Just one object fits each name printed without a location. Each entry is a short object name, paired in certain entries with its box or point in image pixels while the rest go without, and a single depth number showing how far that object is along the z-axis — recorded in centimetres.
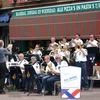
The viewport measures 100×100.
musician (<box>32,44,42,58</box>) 1717
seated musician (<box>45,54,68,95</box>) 1334
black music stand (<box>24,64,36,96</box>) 1393
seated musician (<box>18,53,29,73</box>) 1534
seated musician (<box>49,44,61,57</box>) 1622
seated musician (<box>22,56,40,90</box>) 1397
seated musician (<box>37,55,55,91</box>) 1349
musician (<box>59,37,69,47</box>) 1717
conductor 1398
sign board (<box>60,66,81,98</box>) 1181
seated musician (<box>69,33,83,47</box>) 1666
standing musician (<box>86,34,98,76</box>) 1616
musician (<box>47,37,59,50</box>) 1716
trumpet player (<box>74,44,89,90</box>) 1510
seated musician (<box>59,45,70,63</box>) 1598
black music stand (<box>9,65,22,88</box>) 1518
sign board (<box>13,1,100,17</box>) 1975
